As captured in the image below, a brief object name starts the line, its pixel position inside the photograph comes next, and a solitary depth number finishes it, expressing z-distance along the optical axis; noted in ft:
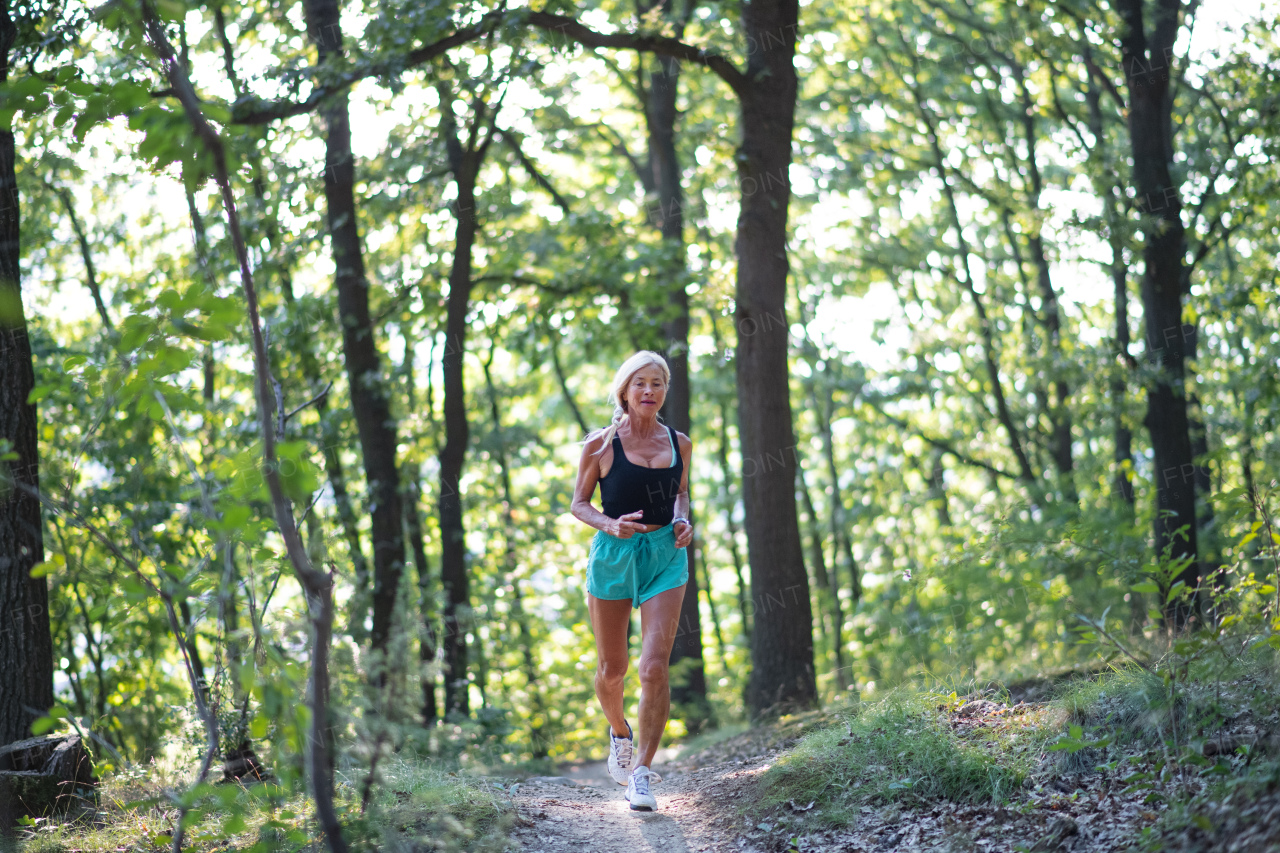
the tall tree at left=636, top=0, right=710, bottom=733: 37.83
